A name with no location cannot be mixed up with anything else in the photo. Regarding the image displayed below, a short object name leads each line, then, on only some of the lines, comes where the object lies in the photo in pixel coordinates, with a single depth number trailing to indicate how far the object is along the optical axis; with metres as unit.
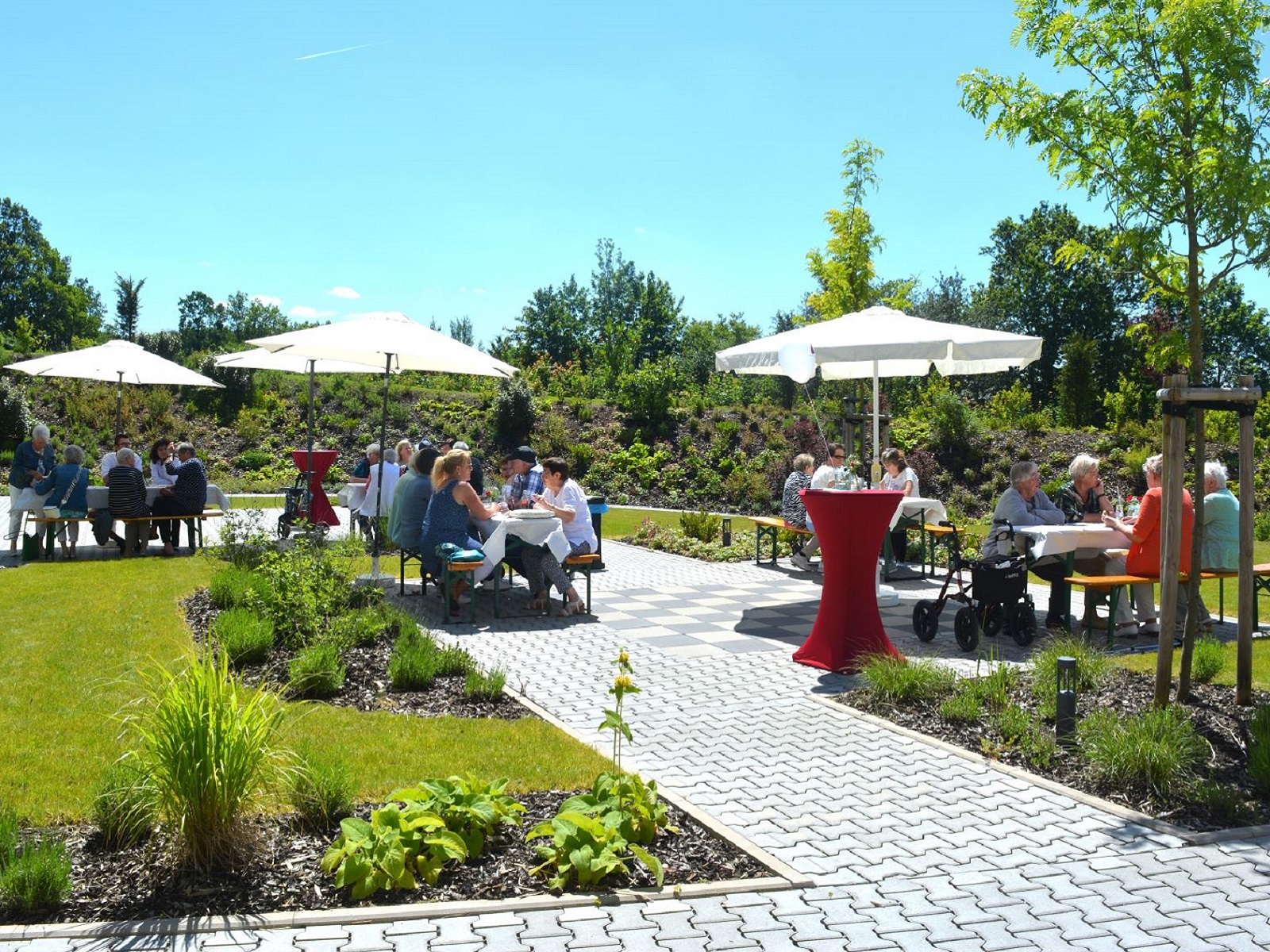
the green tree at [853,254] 20.08
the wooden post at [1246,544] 5.49
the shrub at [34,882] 3.39
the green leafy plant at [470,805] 3.97
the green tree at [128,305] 50.31
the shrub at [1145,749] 4.66
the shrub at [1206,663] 6.49
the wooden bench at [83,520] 12.45
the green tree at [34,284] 72.81
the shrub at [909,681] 6.23
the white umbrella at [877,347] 8.99
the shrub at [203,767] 3.66
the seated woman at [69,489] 12.61
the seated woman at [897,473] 12.05
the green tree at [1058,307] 50.31
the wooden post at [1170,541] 5.28
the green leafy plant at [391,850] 3.61
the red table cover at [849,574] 7.35
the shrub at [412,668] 6.57
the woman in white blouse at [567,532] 9.67
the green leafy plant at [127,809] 3.82
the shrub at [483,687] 6.35
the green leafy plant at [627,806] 4.05
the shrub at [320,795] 4.12
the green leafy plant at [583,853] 3.71
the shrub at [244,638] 6.89
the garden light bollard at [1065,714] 5.34
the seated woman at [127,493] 12.74
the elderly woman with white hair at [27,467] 13.19
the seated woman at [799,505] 12.34
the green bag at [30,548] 12.65
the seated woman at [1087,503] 8.95
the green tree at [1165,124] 5.55
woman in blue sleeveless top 9.53
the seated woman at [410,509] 10.21
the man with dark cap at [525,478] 10.91
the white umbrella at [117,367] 14.80
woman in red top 8.01
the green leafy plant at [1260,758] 4.68
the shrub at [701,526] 15.34
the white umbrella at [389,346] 10.19
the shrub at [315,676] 6.39
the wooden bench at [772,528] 12.41
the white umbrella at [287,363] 13.62
